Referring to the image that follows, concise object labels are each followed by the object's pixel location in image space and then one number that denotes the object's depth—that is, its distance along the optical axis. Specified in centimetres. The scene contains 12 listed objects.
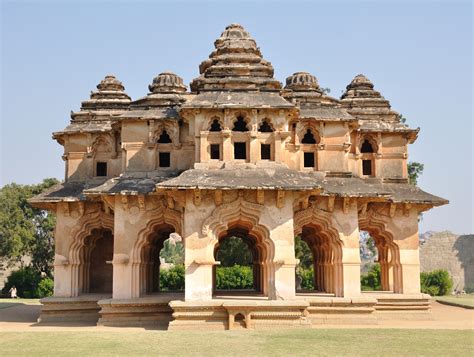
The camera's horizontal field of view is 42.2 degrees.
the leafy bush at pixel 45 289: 3625
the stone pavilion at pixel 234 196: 1738
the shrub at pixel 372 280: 3385
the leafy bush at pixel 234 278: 3425
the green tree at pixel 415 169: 4175
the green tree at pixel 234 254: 3988
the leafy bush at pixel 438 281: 3812
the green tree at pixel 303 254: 3903
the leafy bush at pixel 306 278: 3634
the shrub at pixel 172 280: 3619
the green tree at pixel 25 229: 4350
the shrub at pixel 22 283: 3747
